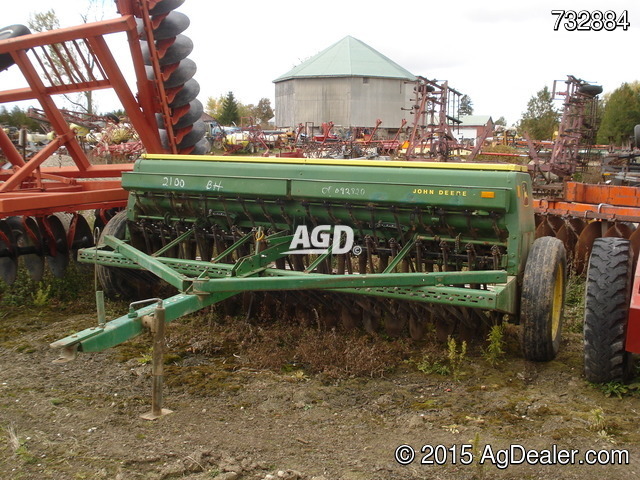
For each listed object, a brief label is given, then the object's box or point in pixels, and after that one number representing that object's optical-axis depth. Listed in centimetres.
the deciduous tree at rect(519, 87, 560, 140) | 4122
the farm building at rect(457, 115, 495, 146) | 6694
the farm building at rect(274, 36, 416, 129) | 5809
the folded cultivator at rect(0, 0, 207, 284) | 633
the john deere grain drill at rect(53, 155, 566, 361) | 442
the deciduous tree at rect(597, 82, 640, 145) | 3325
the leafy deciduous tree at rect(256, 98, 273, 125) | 7769
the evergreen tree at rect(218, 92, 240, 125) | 6303
